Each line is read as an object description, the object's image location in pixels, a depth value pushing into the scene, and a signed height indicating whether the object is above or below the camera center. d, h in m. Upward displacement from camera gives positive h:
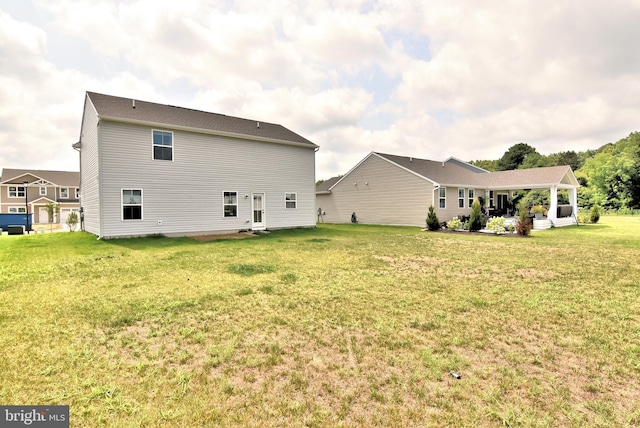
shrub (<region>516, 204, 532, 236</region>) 14.70 -0.91
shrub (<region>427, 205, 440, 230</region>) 17.83 -0.82
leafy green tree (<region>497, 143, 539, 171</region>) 52.12 +9.41
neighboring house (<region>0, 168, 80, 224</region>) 38.91 +3.26
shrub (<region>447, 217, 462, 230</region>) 17.98 -0.98
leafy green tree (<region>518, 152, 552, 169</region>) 48.30 +7.65
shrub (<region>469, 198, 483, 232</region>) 17.12 -0.69
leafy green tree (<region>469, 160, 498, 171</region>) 55.98 +8.70
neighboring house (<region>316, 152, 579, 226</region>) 20.39 +1.48
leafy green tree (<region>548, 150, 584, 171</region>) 55.56 +9.26
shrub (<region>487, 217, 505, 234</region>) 15.84 -0.96
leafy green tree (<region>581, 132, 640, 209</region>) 34.22 +3.15
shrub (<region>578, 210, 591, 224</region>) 22.81 -0.97
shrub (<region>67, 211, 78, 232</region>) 17.77 -0.24
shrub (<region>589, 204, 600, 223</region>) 22.75 -0.78
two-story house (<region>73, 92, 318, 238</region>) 13.09 +2.15
